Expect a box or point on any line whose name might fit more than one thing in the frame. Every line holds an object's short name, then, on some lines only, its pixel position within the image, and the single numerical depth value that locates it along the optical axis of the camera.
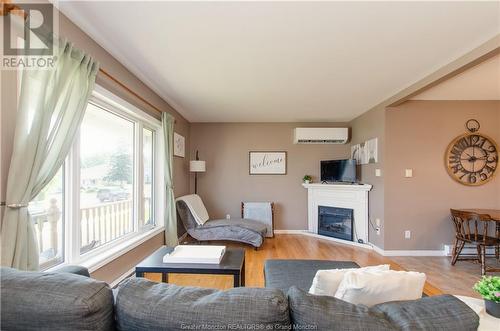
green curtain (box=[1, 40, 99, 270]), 1.39
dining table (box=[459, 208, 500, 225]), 3.04
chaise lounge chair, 4.09
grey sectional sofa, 0.79
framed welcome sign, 5.29
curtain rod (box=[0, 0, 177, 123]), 1.32
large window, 2.05
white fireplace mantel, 4.37
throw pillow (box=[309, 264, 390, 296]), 1.21
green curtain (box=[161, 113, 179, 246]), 3.71
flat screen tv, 4.62
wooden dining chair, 3.09
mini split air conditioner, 5.03
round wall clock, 3.78
